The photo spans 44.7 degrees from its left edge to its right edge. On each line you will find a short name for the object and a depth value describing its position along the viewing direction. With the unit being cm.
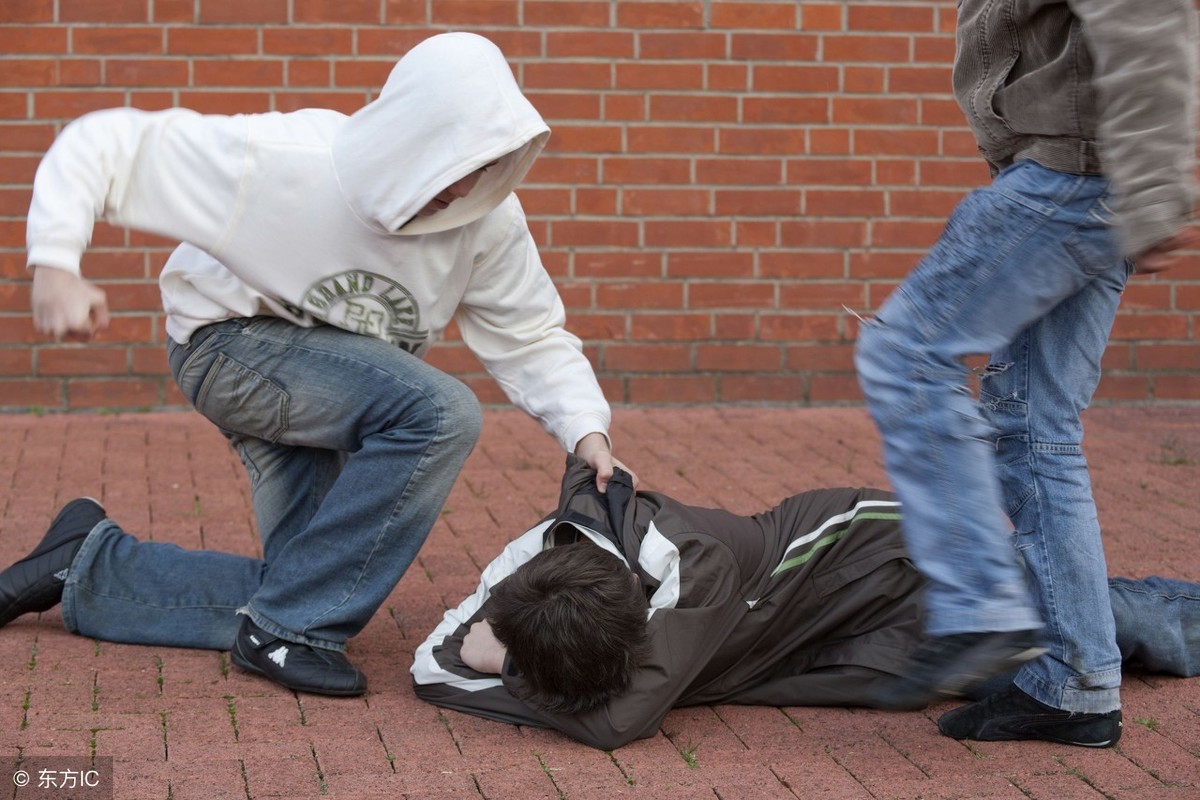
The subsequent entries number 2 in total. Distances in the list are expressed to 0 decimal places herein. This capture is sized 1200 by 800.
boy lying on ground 294
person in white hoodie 302
